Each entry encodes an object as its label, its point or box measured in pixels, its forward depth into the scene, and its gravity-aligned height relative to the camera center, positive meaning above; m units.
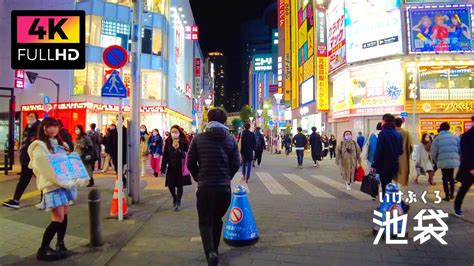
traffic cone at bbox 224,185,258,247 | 4.95 -1.17
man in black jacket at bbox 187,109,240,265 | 4.11 -0.37
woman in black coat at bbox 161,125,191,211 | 7.36 -0.53
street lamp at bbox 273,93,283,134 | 33.92 +4.06
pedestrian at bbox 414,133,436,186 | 10.83 -0.62
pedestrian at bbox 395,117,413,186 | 6.80 -0.45
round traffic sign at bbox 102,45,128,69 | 6.39 +1.49
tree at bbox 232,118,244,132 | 76.81 +3.35
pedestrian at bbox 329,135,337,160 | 23.77 -0.44
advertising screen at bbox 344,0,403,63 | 23.39 +7.48
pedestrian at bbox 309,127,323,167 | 17.19 -0.33
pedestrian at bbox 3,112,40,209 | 6.98 -0.56
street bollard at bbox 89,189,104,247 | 4.81 -1.03
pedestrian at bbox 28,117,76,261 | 4.23 -0.61
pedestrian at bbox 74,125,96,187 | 9.73 -0.17
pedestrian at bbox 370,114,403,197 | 6.19 -0.23
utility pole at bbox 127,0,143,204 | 7.49 +0.66
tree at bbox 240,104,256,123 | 77.56 +5.75
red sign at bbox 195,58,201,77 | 63.98 +13.07
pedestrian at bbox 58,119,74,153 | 7.59 +0.13
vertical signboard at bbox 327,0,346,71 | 28.02 +8.51
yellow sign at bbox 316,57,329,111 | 33.28 +5.33
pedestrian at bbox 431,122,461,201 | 8.01 -0.35
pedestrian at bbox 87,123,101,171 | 12.34 +0.20
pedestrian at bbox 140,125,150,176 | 12.93 -0.21
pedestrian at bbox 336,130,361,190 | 9.66 -0.46
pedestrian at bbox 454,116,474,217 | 6.45 -0.53
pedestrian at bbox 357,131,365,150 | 16.89 -0.06
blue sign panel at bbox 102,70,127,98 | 6.42 +0.95
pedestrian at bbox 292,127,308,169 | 16.73 -0.18
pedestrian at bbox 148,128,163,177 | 12.60 -0.27
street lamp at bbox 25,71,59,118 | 21.33 +3.90
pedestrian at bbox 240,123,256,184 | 11.45 -0.30
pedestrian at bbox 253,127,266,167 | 15.92 -0.21
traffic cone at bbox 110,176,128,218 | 6.42 -1.21
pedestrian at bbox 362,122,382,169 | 8.70 -0.23
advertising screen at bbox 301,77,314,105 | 38.62 +5.45
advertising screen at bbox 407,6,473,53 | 22.05 +6.75
